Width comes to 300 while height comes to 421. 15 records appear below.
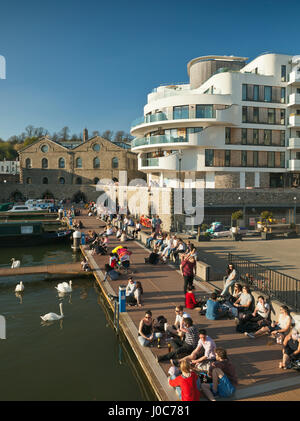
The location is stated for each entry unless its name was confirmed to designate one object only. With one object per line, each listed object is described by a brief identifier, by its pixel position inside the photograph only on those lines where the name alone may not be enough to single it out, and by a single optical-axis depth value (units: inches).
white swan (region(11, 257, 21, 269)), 740.8
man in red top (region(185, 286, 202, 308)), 436.8
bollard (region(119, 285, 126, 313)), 432.5
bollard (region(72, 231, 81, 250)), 989.2
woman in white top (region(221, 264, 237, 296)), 455.2
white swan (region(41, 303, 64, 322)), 470.9
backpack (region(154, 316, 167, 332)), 363.6
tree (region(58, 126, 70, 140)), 4675.2
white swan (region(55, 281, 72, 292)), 598.2
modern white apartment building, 1348.4
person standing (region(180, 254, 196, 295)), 481.1
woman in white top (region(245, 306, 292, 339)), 330.0
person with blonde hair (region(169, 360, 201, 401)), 241.1
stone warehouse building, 2487.7
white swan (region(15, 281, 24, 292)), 612.1
